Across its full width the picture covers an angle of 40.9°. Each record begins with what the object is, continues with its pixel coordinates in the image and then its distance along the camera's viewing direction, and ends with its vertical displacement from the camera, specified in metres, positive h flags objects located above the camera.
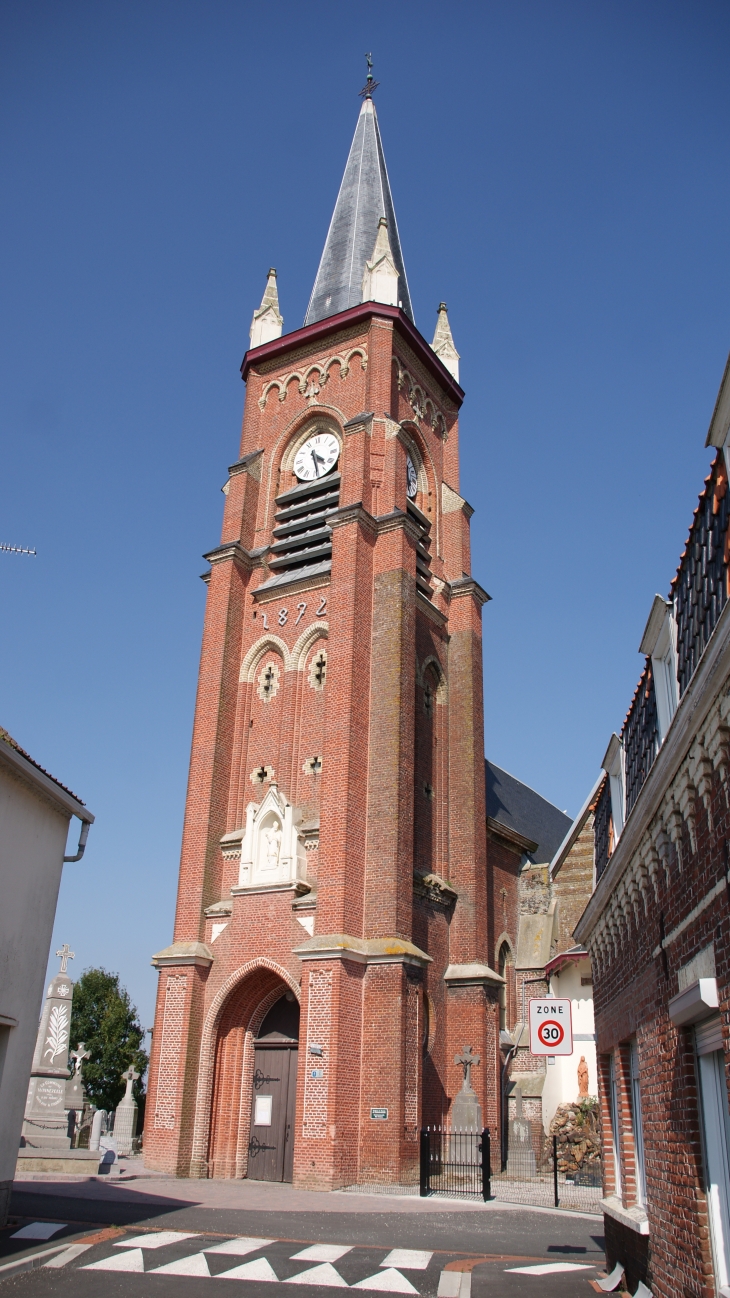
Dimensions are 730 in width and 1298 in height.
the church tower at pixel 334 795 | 19.14 +6.45
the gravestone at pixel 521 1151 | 22.88 -0.97
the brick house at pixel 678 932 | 5.19 +1.06
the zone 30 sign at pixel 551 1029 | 11.39 +0.83
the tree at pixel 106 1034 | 51.00 +3.06
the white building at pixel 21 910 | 12.22 +2.20
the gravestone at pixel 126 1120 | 27.53 -0.61
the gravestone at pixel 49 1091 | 20.61 +0.08
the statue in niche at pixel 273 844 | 21.55 +5.19
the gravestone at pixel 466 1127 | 20.38 -0.42
